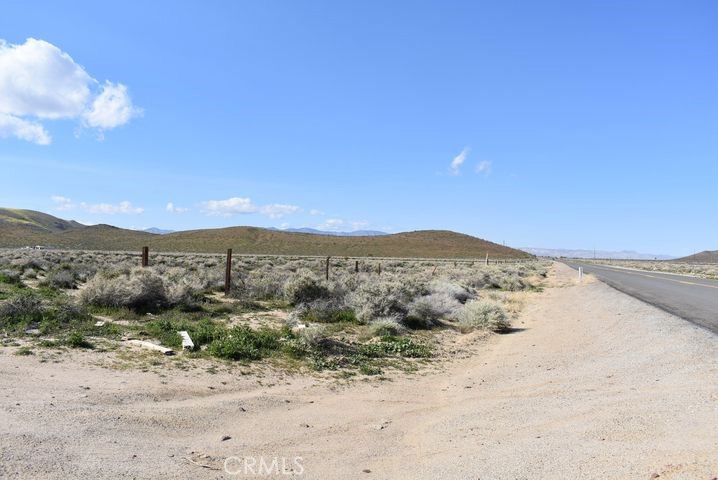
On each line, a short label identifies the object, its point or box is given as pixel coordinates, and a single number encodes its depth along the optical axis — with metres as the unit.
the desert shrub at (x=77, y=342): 9.20
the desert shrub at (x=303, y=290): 16.50
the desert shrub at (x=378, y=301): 14.11
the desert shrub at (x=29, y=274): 21.53
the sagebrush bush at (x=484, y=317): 14.17
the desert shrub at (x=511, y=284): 27.67
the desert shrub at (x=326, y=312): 14.21
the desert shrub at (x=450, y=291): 18.92
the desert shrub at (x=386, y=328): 12.22
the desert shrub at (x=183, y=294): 14.46
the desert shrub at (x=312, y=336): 10.20
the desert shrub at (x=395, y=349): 10.49
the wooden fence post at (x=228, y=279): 18.05
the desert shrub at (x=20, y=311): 10.49
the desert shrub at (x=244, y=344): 9.34
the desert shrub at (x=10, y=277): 18.67
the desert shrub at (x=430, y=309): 14.31
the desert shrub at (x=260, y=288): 17.64
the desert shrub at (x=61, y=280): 18.62
